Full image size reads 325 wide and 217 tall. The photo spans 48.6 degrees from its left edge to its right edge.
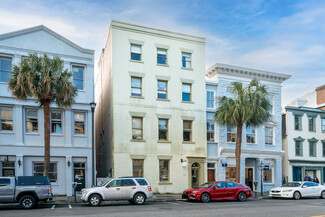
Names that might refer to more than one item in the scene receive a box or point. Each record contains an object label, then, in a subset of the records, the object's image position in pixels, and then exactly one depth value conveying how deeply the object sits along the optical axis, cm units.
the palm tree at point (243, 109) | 2664
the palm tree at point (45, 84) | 2111
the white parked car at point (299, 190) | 2491
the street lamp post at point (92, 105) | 2305
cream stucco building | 2808
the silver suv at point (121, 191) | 1939
